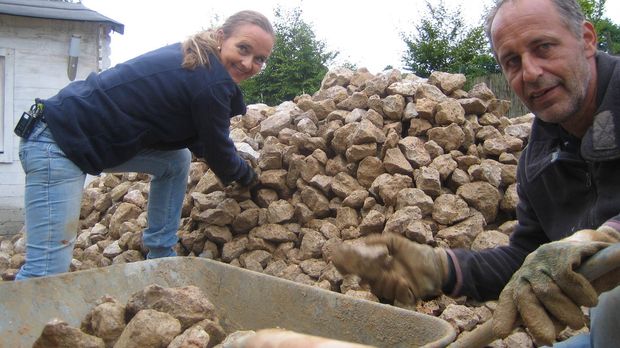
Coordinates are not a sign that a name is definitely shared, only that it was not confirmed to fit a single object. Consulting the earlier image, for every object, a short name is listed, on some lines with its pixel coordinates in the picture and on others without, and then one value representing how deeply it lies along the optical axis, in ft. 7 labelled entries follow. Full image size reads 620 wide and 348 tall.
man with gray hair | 5.95
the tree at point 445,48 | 46.60
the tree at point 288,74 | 47.44
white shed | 21.62
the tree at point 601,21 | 61.30
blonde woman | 8.43
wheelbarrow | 6.48
